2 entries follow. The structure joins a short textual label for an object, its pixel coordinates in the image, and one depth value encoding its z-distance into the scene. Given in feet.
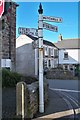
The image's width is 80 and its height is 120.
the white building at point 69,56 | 79.42
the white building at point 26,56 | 65.06
